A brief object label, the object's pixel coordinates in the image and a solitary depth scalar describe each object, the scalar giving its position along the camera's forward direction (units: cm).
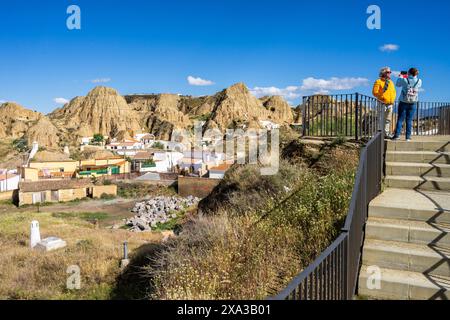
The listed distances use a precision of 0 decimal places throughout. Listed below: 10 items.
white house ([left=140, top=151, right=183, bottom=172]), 5809
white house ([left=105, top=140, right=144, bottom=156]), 7709
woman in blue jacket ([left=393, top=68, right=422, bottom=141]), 809
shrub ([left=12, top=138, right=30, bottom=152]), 7826
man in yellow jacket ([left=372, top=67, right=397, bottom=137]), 838
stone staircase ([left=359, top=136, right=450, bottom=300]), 401
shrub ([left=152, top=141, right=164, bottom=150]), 8276
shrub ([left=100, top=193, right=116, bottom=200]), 4345
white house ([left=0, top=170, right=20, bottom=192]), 4428
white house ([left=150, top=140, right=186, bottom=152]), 7686
